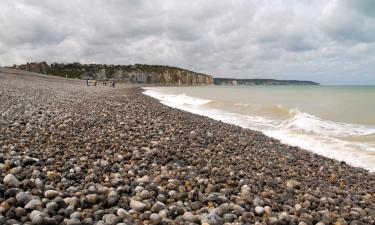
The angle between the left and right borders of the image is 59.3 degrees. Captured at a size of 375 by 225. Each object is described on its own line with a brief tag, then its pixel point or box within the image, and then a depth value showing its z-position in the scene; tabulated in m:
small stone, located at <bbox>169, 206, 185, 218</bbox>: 4.33
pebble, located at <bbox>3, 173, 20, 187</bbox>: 4.46
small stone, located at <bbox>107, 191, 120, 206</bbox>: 4.41
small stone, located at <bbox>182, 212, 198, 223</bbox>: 4.20
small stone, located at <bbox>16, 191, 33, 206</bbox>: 3.95
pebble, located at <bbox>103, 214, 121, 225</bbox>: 3.82
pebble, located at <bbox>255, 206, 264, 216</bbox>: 4.75
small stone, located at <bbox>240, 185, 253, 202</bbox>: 5.20
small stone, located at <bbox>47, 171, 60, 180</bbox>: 5.09
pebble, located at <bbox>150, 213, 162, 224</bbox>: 4.02
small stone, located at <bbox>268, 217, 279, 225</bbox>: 4.45
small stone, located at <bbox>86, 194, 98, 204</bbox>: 4.34
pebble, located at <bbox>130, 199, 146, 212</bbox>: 4.32
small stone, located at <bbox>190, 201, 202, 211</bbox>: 4.68
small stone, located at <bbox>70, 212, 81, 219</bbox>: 3.80
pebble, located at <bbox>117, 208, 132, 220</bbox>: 4.02
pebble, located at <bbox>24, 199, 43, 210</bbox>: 3.85
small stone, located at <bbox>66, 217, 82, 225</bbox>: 3.63
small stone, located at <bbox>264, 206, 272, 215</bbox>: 4.77
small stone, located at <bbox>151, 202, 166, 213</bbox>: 4.36
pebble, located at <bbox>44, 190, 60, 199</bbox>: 4.26
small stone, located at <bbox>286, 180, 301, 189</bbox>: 6.29
